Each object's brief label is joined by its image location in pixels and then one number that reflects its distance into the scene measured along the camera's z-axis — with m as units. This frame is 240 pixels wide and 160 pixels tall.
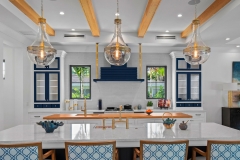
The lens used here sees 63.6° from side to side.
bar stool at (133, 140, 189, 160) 2.00
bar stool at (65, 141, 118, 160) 1.97
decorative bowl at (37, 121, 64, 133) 2.53
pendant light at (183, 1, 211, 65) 3.07
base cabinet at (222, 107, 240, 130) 5.88
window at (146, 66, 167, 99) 6.36
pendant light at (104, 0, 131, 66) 2.96
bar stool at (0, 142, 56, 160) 1.91
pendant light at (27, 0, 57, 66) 2.90
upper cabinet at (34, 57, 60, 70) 5.66
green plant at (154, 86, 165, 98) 6.36
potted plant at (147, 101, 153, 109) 5.99
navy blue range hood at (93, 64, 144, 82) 5.77
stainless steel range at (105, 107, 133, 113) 5.60
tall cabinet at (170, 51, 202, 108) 5.83
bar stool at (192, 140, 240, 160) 2.06
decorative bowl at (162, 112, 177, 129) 2.67
